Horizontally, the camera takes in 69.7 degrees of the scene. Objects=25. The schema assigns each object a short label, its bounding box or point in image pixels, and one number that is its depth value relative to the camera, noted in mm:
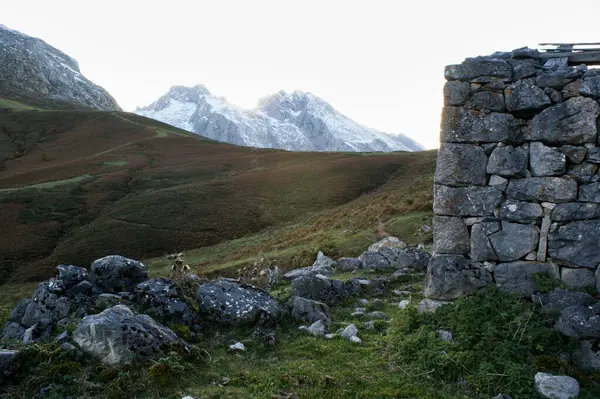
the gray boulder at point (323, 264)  19609
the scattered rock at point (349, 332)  10730
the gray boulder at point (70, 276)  11828
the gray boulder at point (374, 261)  18625
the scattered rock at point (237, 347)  9867
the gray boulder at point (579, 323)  8297
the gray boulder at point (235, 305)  11188
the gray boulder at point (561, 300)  8914
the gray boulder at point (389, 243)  22175
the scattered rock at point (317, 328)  10938
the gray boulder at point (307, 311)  11758
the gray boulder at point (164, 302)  10820
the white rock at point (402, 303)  12901
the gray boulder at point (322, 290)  13836
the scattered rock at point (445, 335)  9266
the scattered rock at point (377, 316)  12302
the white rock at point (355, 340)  10391
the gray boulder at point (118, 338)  8336
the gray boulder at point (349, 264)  19594
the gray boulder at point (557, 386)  7512
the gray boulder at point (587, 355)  8156
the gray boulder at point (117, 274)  12422
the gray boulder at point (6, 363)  7887
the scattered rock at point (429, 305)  10406
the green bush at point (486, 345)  7941
